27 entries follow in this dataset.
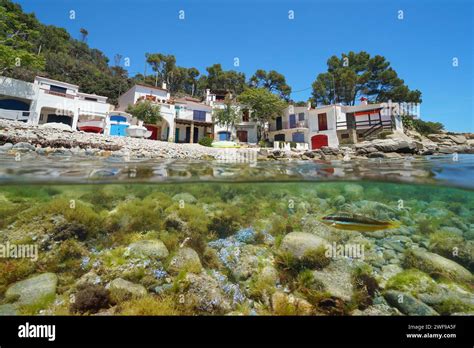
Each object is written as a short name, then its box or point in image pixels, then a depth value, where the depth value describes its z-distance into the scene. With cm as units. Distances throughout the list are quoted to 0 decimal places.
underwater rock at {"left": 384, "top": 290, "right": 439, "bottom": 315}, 493
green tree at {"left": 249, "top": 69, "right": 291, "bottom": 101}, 5175
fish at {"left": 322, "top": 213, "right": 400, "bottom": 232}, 497
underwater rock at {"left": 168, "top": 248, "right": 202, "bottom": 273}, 588
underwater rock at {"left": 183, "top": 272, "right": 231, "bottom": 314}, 494
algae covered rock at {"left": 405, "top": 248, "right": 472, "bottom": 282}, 621
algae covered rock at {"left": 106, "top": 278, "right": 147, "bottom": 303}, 496
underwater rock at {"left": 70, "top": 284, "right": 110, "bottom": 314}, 471
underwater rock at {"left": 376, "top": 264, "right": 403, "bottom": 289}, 595
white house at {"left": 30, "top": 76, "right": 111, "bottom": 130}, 2584
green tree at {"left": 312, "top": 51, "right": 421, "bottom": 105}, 4119
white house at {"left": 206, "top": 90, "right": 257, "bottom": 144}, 3831
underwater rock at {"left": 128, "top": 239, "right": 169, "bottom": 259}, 638
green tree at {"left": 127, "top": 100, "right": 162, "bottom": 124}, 2993
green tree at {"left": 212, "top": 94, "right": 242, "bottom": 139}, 3619
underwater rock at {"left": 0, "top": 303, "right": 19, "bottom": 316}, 457
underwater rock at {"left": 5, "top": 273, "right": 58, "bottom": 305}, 490
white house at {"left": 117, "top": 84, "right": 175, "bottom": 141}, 3291
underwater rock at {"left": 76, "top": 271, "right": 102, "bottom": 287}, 546
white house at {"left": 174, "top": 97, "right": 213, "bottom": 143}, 3509
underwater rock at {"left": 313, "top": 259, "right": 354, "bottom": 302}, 530
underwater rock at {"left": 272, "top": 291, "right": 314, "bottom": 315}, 489
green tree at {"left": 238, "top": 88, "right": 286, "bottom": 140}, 3734
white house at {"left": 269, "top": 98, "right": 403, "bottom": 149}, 3053
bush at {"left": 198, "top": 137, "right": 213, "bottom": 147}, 2987
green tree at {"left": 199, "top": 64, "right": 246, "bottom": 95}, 5341
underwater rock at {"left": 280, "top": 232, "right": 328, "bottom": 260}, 642
